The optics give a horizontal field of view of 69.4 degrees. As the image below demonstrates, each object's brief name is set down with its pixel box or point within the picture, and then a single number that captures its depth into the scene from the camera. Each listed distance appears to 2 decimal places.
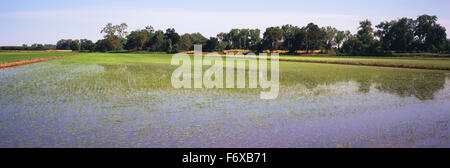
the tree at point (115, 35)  146.25
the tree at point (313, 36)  109.38
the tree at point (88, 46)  153.75
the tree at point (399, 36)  87.56
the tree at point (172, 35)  137.68
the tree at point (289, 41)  112.38
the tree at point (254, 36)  150.75
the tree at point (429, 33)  83.92
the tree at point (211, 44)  117.80
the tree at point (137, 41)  139.62
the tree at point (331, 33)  145.00
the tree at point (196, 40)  135.14
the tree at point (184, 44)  124.78
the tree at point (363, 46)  81.12
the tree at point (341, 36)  142.75
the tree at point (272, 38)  122.56
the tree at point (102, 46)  142.75
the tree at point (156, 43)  135.04
